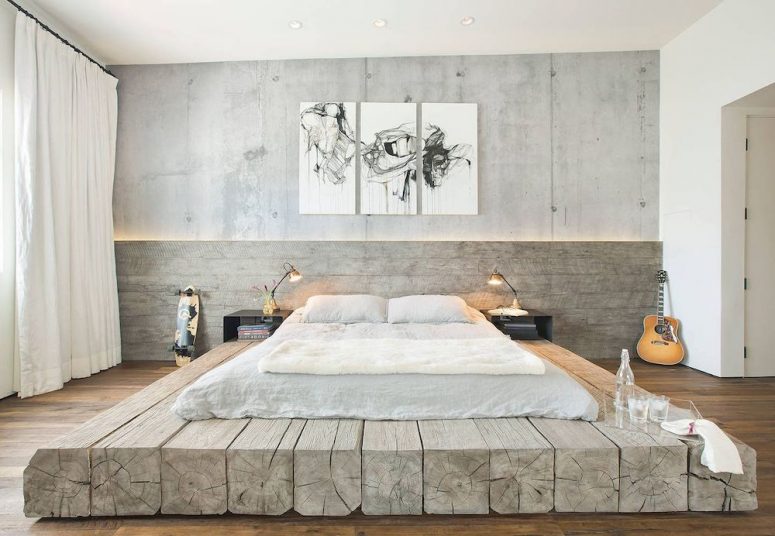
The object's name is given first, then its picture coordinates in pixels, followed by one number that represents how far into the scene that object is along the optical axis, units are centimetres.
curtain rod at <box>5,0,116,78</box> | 309
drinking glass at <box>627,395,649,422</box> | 188
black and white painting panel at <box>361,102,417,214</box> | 420
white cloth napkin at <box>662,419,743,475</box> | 160
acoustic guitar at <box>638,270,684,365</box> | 388
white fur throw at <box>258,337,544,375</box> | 200
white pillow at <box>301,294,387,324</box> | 355
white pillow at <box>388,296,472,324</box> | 353
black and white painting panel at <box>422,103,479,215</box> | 420
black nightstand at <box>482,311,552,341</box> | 373
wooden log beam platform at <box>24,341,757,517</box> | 163
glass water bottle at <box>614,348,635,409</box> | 197
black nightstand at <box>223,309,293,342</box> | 382
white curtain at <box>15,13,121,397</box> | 312
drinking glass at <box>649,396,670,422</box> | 189
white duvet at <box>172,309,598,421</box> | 193
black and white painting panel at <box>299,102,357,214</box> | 419
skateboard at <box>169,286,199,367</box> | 398
